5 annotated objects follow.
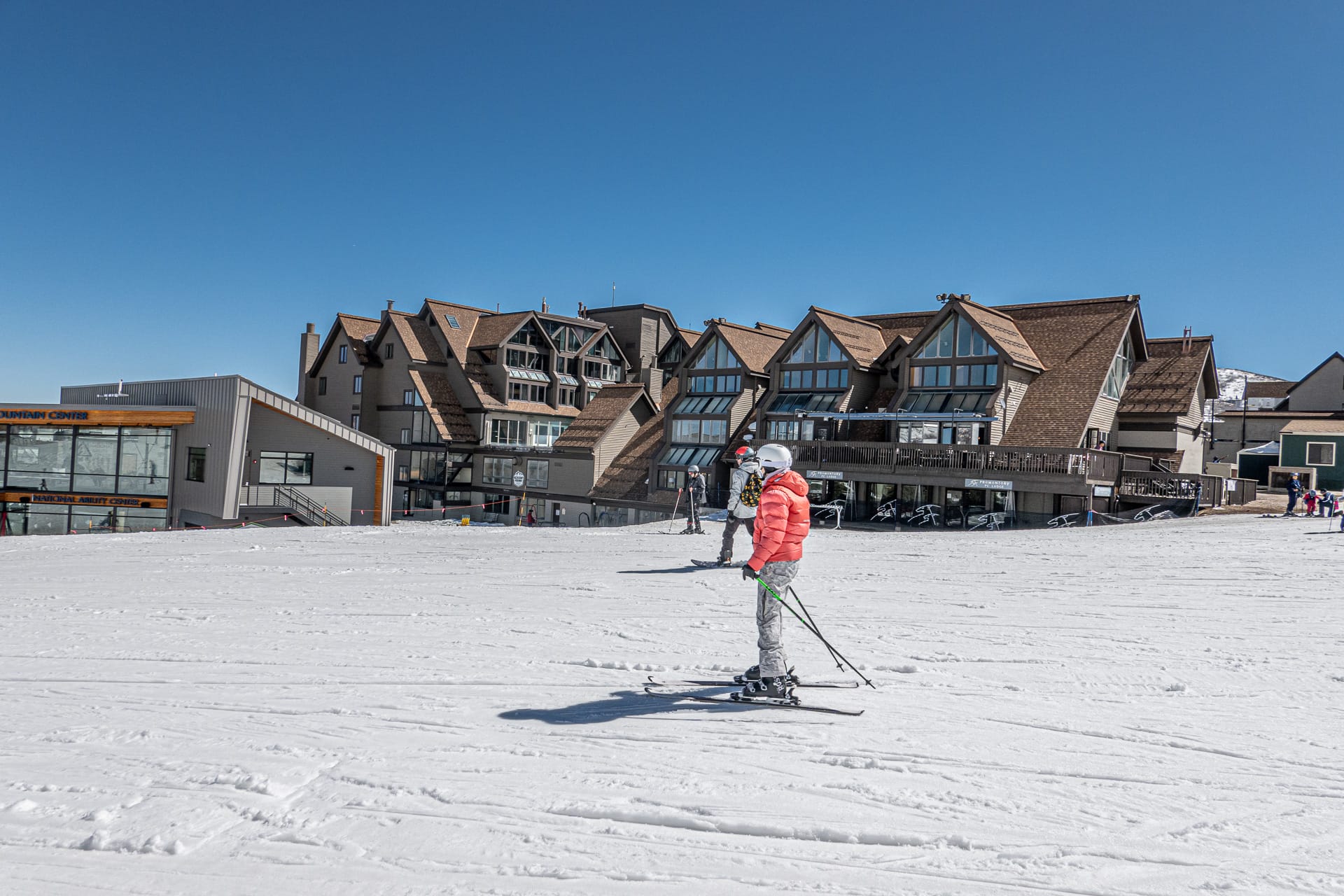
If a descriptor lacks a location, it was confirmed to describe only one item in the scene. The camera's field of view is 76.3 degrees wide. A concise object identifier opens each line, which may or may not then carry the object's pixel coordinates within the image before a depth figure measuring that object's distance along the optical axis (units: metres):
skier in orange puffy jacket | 6.38
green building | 38.69
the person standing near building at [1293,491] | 22.67
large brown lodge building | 30.06
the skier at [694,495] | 18.62
